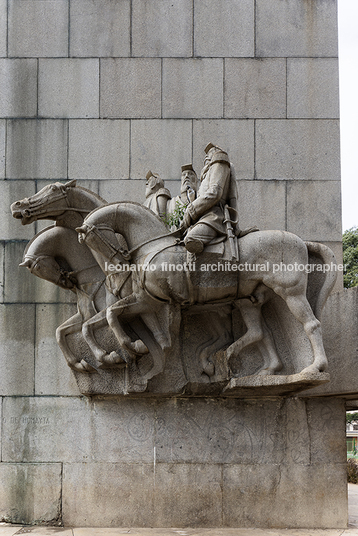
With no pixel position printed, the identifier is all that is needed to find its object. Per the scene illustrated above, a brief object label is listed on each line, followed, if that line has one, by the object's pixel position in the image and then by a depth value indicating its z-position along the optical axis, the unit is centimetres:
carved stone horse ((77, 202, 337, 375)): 696
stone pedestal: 767
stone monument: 723
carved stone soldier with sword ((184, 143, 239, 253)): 690
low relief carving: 697
